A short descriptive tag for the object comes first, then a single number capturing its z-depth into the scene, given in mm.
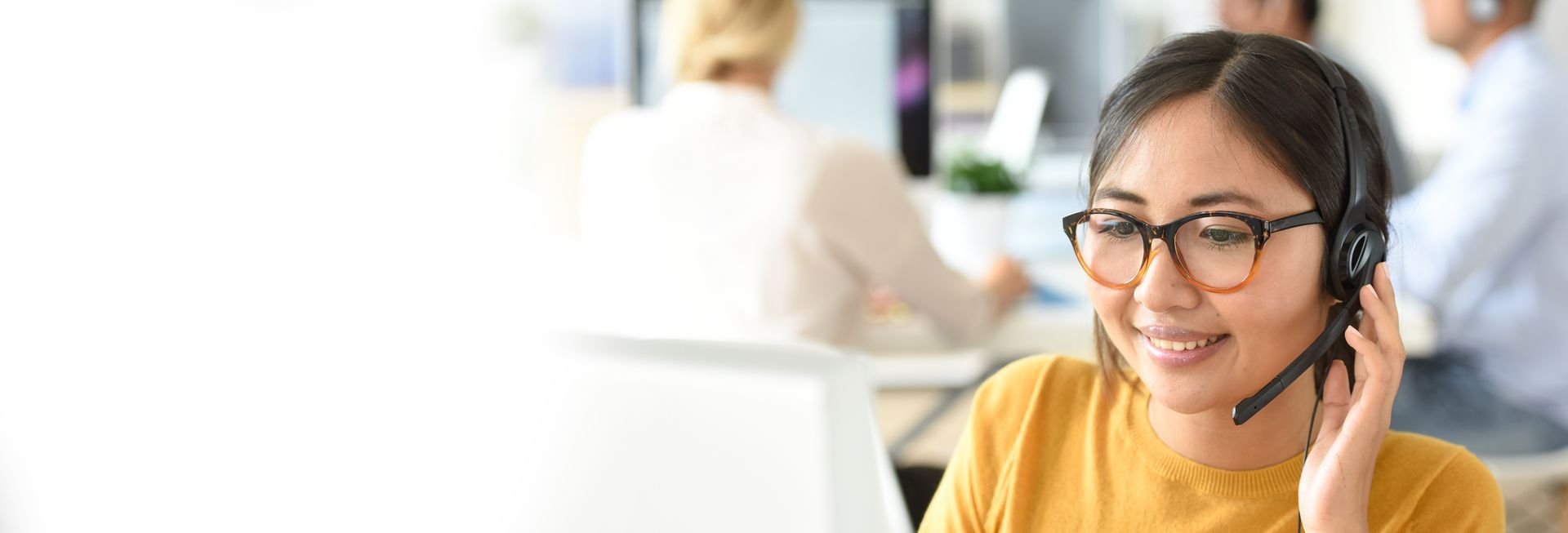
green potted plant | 2217
